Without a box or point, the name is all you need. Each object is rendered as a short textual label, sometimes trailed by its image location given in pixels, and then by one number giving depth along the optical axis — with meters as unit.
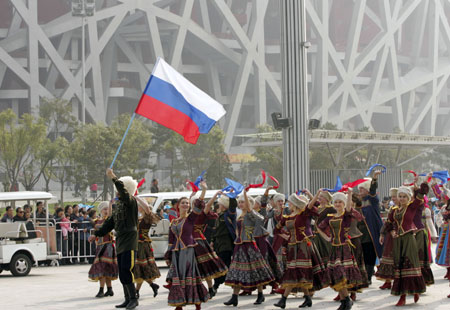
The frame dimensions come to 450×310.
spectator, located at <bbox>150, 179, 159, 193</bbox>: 23.38
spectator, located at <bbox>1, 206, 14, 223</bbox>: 18.00
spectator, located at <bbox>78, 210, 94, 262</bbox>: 19.55
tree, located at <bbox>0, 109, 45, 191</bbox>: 41.34
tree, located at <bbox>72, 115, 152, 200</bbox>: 43.00
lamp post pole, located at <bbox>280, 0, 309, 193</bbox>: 20.05
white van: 18.77
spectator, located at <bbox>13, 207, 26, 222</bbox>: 17.83
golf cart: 15.95
